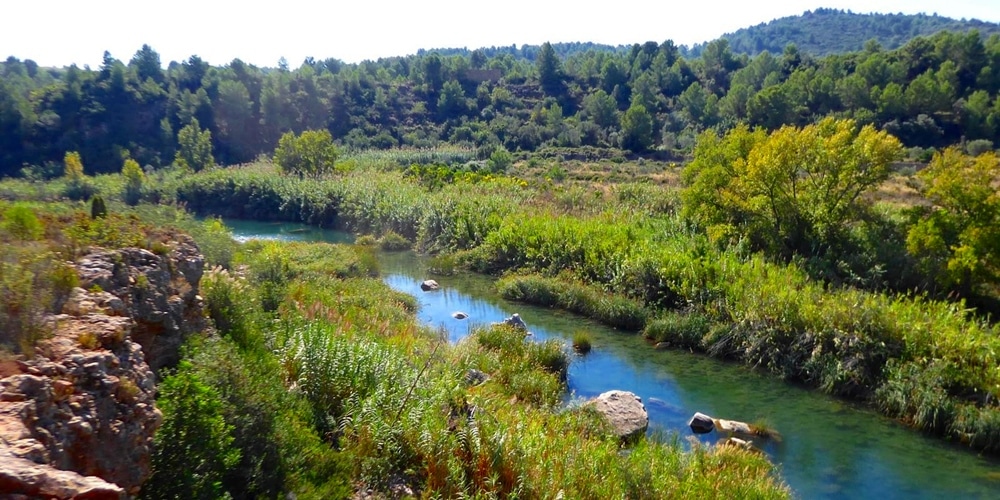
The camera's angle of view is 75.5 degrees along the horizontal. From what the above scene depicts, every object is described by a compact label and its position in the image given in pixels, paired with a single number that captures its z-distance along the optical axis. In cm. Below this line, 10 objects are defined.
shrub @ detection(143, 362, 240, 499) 556
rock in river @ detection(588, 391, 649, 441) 1190
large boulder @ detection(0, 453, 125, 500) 350
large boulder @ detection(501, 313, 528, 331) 1738
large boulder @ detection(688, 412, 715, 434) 1305
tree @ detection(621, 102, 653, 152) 6975
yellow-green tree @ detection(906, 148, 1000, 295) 1709
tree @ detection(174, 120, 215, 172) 5631
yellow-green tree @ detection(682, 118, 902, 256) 2067
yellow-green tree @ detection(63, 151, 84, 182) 4175
